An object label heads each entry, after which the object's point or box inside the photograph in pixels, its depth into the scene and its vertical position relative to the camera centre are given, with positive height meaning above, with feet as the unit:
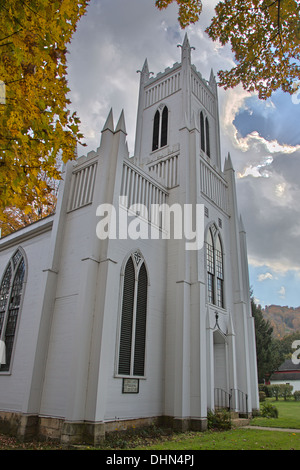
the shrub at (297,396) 114.42 -3.30
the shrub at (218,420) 41.86 -4.37
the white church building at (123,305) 35.35 +8.72
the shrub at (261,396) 98.65 -3.27
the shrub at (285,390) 115.24 -1.59
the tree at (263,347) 97.81 +10.13
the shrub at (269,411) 55.47 -4.15
